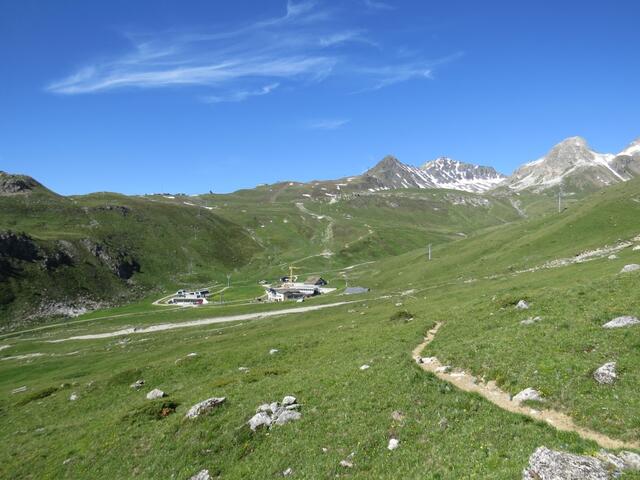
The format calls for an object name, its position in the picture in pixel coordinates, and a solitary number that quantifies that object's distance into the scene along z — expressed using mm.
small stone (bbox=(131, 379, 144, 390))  42594
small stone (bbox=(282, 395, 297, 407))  25328
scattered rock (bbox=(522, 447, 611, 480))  13344
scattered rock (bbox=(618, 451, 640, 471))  13852
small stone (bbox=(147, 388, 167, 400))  36312
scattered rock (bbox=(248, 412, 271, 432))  24000
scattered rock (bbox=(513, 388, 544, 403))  20281
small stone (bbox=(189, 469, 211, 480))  21044
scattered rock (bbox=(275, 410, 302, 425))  23859
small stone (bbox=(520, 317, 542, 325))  30447
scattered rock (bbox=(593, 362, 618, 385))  19703
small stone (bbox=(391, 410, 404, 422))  21184
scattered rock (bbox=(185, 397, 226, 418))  27203
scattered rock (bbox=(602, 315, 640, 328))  24841
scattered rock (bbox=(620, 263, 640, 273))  44656
